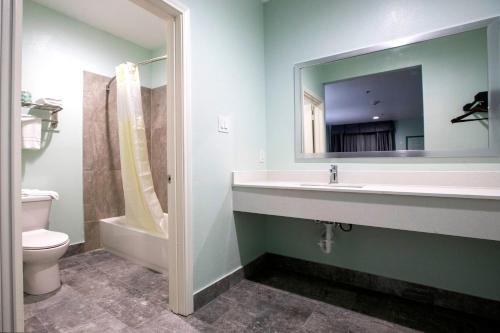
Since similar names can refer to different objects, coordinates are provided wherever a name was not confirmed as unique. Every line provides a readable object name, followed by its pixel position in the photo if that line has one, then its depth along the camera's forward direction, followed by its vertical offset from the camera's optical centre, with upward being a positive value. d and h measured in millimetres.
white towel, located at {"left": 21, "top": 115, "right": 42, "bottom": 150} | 2070 +353
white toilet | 1702 -566
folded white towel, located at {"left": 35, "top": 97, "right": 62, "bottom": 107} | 2132 +636
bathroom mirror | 1483 +493
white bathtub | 2104 -685
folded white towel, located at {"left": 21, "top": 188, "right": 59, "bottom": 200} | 1994 -166
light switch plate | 1787 +344
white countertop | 1170 -119
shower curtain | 2311 +174
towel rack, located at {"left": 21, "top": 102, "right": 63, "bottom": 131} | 2152 +593
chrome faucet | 1853 -45
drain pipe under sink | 1834 -542
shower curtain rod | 2690 +988
